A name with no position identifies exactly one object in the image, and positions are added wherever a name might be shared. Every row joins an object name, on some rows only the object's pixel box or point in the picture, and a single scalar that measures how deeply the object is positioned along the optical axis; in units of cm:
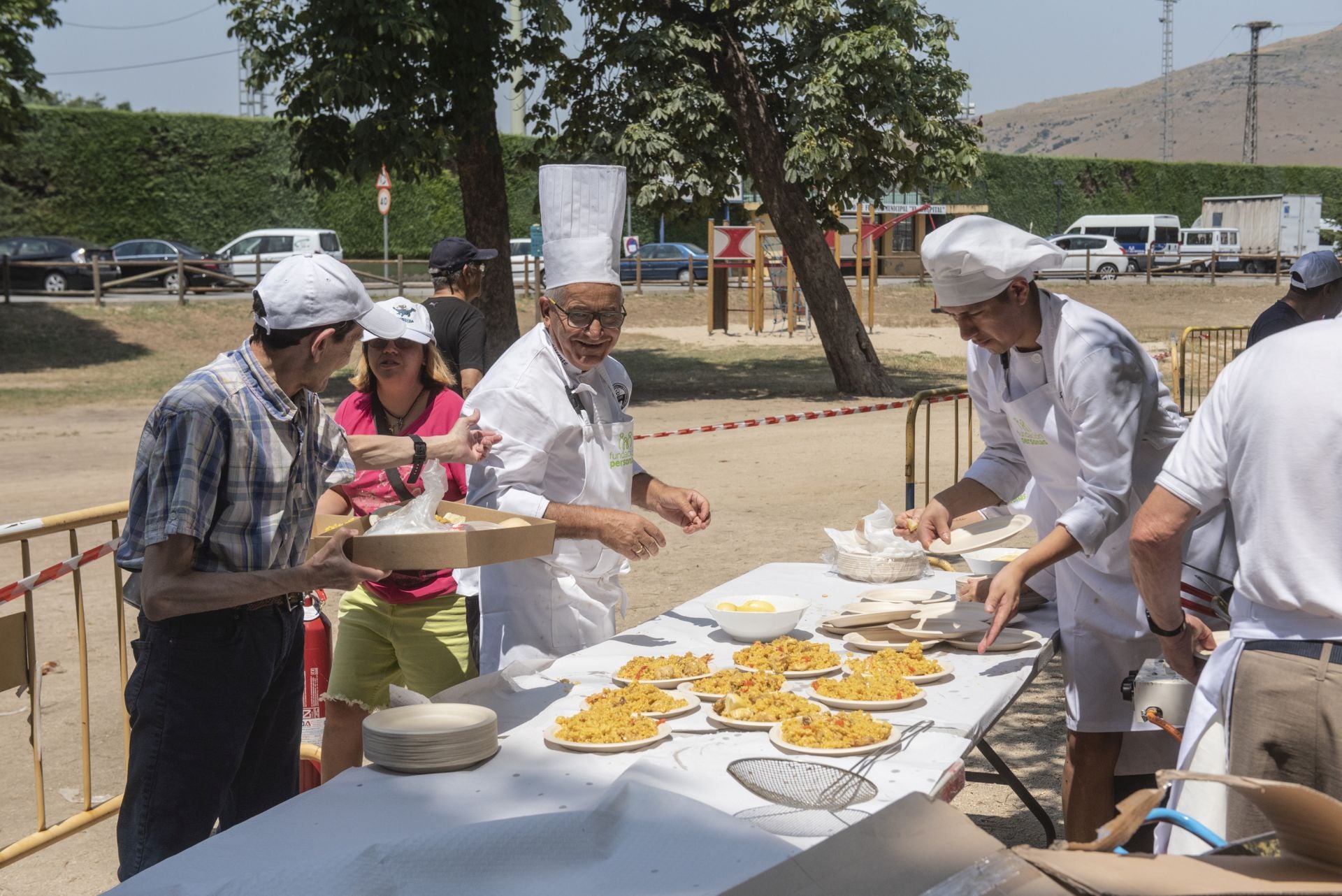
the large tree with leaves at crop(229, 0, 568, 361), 1439
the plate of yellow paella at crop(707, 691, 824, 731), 278
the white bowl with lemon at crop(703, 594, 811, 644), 348
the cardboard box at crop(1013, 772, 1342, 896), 137
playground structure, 2550
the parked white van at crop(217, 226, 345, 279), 3184
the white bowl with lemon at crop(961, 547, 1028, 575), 427
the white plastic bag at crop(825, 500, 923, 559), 432
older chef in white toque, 348
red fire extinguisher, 448
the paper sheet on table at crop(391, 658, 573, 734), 290
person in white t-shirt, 223
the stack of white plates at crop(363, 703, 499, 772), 250
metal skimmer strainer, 234
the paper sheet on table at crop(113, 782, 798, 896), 202
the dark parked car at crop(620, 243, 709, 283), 3531
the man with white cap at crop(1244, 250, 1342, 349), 649
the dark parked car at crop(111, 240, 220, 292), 3003
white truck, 4650
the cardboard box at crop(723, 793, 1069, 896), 163
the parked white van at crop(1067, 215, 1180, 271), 4425
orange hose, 283
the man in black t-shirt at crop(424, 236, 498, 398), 716
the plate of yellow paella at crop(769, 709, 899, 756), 260
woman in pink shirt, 383
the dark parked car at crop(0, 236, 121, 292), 2723
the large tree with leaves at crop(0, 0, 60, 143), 1992
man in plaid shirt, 260
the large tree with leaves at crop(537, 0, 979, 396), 1559
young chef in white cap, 315
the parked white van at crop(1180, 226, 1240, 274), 4381
